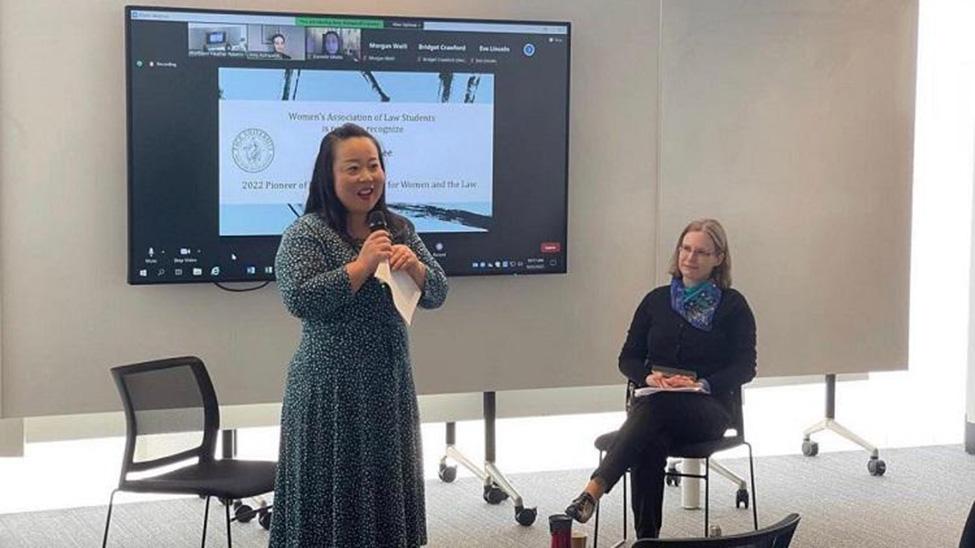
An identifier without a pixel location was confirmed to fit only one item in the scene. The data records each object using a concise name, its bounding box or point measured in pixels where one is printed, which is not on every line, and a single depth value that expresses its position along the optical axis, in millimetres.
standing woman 3359
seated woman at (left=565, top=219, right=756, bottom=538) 4367
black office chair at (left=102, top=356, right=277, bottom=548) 3893
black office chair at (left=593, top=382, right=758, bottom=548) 4379
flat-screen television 4699
